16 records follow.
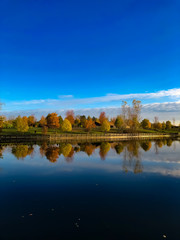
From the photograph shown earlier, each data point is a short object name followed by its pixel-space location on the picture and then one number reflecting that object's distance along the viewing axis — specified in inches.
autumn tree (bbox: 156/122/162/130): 6087.6
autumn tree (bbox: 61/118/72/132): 3162.6
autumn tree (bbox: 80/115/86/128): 5091.5
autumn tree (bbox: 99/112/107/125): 6117.1
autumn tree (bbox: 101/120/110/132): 3772.1
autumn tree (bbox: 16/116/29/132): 2728.8
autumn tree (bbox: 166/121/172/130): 6419.3
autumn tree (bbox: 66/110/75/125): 4786.2
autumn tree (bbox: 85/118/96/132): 3805.4
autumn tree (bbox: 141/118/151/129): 5748.0
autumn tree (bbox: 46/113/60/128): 3829.2
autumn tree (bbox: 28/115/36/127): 4769.7
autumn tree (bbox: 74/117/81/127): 5096.5
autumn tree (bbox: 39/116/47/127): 4379.9
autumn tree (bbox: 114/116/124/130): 4814.2
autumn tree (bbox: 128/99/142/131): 3745.1
